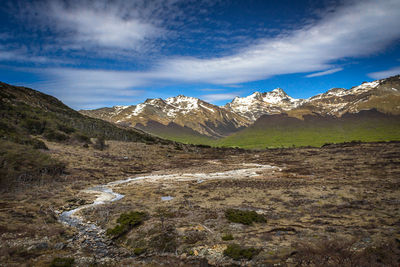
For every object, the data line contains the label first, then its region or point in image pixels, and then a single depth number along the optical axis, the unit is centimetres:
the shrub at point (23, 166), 3200
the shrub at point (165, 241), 1581
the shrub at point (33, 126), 7356
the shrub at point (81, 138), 7978
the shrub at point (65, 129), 8620
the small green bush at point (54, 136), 7231
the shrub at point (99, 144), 7826
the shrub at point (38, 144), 5444
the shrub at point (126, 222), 1833
